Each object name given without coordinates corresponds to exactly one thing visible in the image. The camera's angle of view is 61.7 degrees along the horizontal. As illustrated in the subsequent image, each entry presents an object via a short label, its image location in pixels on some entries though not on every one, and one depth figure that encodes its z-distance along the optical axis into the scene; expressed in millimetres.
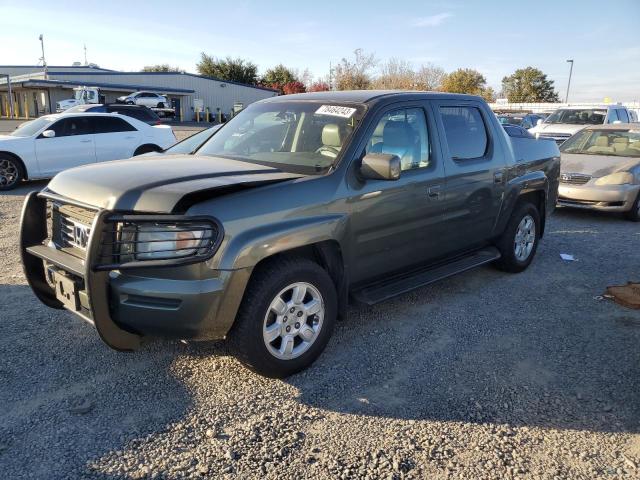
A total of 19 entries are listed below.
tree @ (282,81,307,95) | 55156
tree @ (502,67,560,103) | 69312
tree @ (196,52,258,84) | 63219
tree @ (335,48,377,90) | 43125
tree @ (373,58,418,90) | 42738
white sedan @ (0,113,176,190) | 10773
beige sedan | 8883
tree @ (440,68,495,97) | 55266
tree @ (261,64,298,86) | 65188
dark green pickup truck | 3023
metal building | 44000
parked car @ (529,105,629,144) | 16000
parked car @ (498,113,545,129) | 26083
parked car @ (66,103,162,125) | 15734
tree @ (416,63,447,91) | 47781
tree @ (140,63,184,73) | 76206
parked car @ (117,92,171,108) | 40622
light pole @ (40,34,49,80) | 47000
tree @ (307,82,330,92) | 52397
